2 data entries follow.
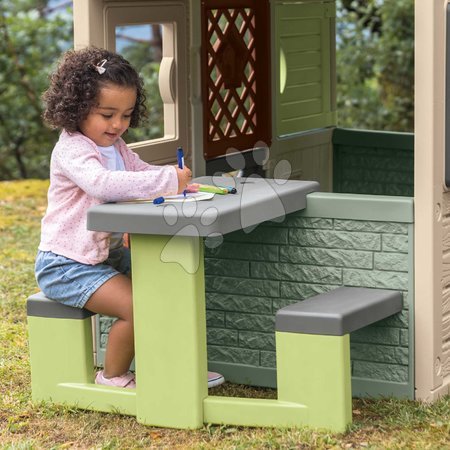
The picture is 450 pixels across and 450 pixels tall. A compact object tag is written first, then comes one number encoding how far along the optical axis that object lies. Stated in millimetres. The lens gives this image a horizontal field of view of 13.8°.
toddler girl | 6291
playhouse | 6298
